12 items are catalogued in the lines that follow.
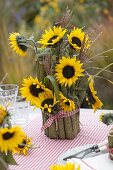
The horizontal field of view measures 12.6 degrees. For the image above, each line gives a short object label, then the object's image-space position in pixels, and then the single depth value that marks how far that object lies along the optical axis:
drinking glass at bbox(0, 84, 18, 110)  2.25
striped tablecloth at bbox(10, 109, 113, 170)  1.89
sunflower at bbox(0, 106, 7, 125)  1.29
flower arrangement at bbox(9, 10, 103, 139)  2.03
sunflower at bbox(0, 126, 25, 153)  1.22
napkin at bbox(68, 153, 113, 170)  1.66
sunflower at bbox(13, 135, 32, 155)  1.76
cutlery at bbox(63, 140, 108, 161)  1.79
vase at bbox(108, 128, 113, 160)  1.73
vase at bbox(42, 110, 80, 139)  2.14
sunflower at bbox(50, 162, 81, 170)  1.25
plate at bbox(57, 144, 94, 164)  1.82
